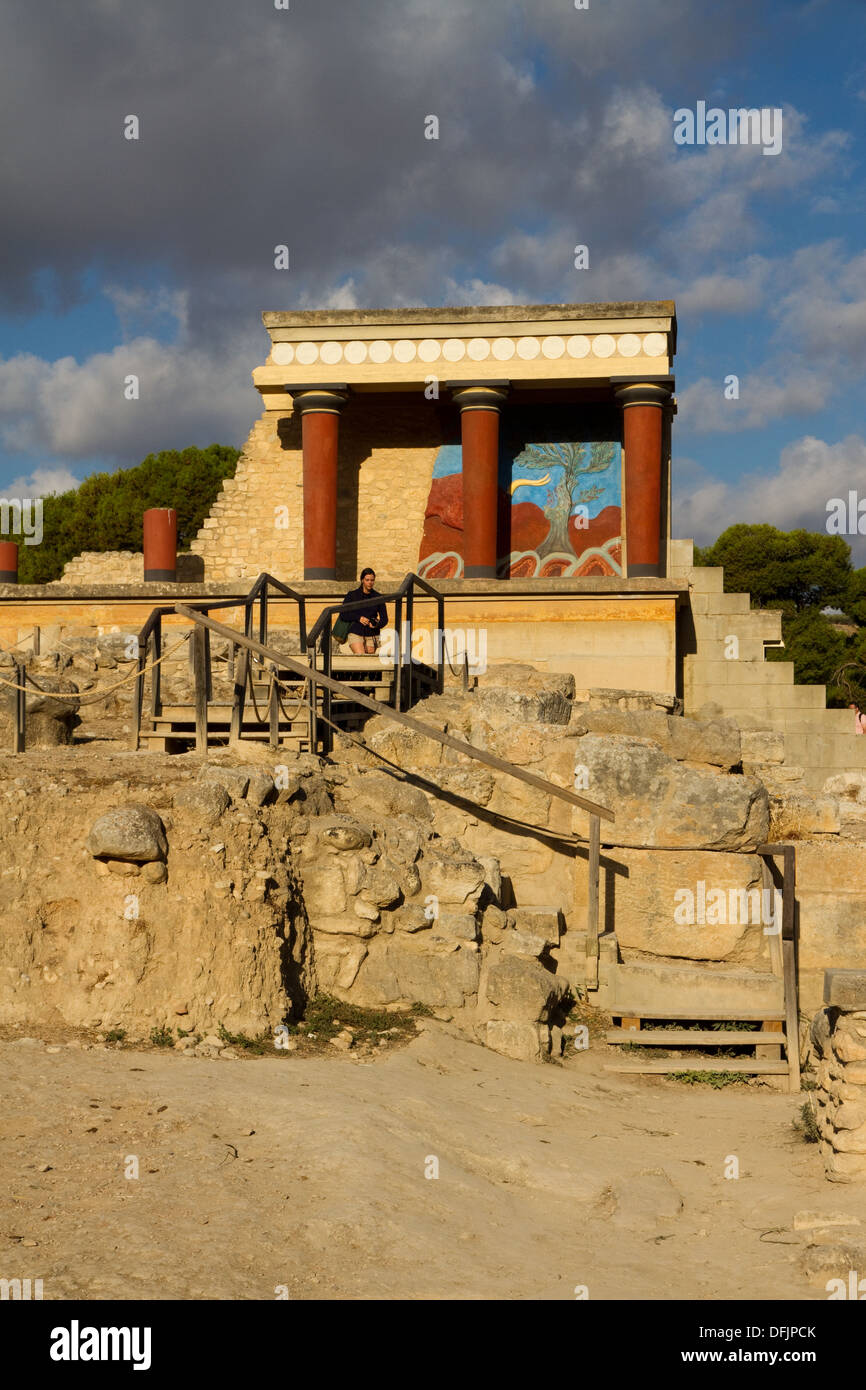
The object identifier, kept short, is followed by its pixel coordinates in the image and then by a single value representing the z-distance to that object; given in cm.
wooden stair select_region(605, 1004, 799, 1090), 819
